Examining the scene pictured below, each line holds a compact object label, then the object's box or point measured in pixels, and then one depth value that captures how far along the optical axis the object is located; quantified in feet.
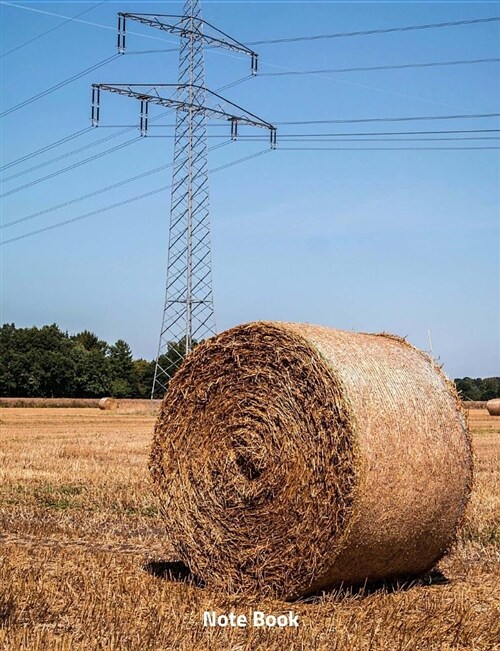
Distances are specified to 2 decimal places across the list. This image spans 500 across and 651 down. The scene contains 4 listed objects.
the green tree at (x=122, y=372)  281.74
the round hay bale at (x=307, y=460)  23.36
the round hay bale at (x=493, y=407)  141.69
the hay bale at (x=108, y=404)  181.16
